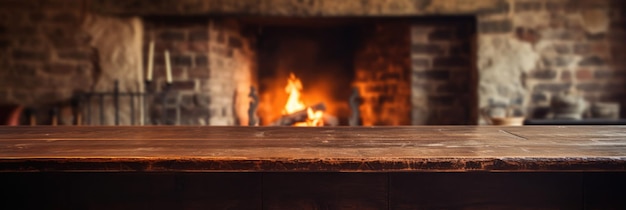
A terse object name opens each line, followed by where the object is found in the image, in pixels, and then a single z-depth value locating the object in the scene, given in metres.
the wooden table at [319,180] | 1.11
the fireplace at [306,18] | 3.98
